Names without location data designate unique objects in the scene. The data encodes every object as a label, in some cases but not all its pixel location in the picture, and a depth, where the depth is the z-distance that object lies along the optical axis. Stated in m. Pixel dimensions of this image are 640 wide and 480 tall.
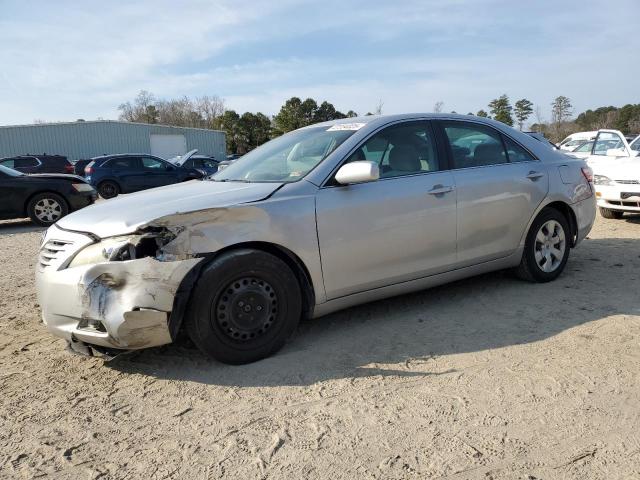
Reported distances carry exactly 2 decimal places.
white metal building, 40.91
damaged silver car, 3.15
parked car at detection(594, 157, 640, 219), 8.24
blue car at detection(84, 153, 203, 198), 18.92
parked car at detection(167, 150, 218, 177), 23.20
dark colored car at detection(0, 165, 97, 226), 10.73
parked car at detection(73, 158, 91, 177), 24.91
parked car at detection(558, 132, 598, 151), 14.27
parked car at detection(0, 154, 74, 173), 21.73
